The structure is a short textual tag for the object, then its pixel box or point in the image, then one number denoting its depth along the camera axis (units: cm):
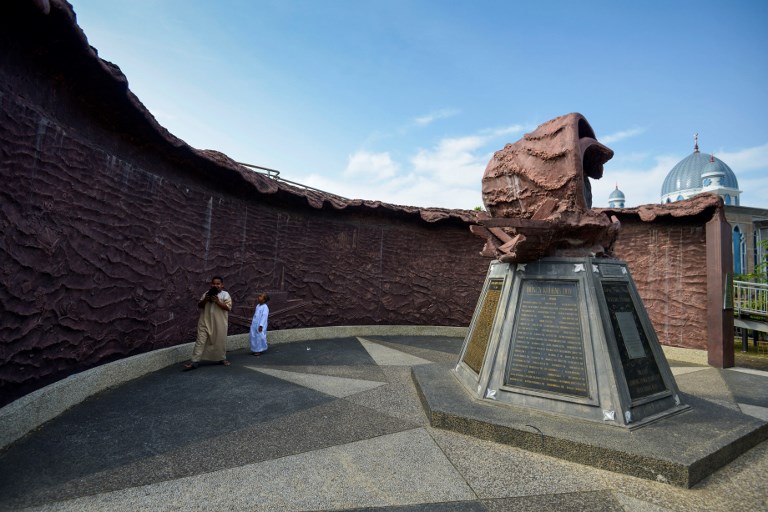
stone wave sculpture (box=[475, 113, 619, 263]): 390
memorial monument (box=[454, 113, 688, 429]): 349
